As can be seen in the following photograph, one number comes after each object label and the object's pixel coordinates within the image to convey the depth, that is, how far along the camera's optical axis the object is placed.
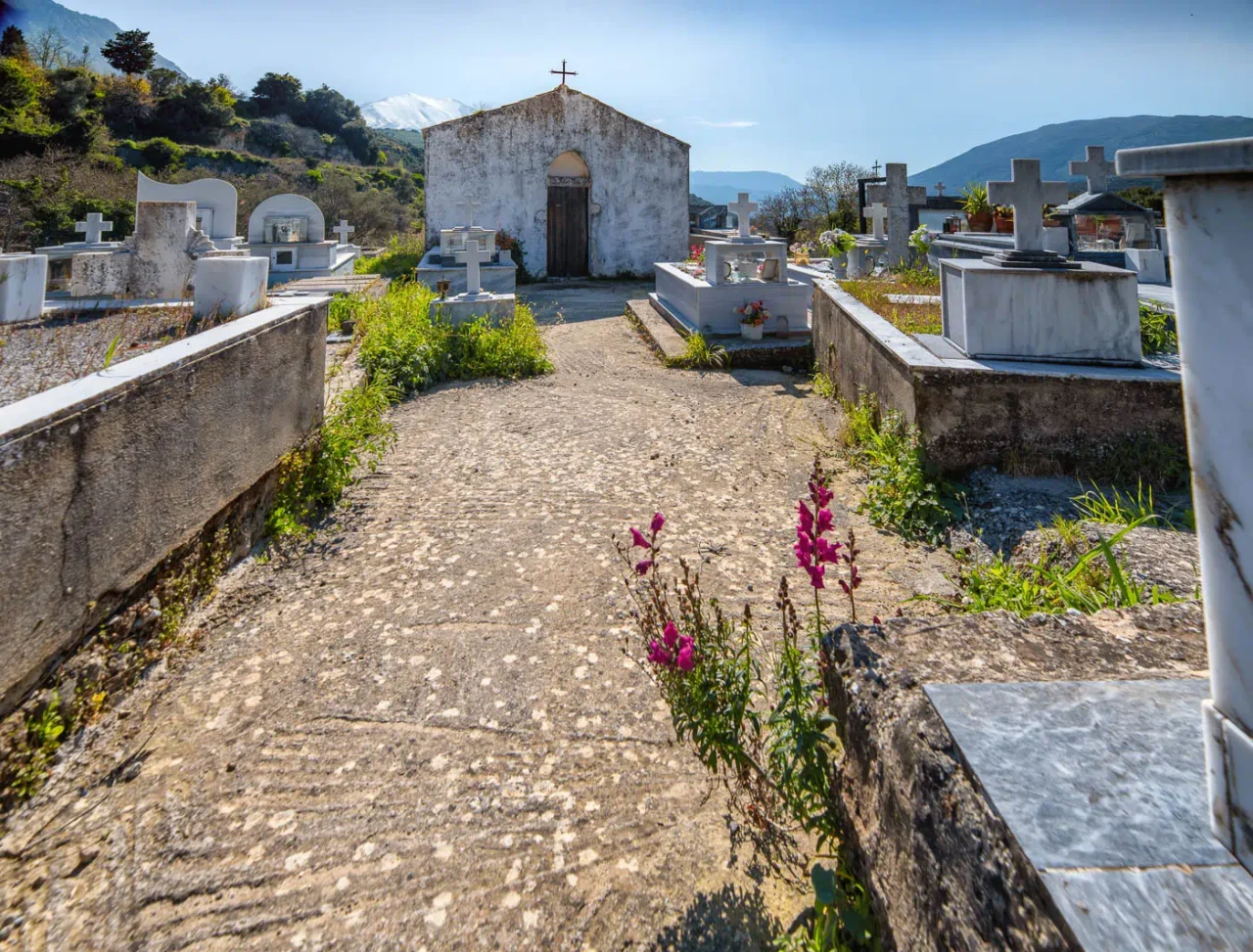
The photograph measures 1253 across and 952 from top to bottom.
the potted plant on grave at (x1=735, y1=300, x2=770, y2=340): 8.62
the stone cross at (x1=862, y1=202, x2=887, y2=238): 12.77
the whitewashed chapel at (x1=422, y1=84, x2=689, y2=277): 17.22
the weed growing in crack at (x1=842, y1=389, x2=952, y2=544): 3.91
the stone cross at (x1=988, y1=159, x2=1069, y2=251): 4.66
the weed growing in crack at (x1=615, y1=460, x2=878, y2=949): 1.57
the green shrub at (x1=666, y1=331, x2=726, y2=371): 8.13
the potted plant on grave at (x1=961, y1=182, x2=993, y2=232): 11.74
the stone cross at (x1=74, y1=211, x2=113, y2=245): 9.89
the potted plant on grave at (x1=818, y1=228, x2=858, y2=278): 11.64
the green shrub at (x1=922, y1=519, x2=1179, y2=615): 2.46
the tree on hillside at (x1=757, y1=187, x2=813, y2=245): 23.50
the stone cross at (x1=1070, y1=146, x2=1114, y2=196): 10.16
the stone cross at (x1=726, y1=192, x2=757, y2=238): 10.80
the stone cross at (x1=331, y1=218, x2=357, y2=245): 17.09
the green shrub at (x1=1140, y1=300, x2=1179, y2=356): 4.80
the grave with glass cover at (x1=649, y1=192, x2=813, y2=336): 9.00
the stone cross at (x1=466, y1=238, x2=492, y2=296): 8.81
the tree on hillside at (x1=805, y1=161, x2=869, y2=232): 21.85
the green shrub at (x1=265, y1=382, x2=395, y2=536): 3.96
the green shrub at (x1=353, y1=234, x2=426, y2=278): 15.13
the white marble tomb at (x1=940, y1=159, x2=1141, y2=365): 4.28
